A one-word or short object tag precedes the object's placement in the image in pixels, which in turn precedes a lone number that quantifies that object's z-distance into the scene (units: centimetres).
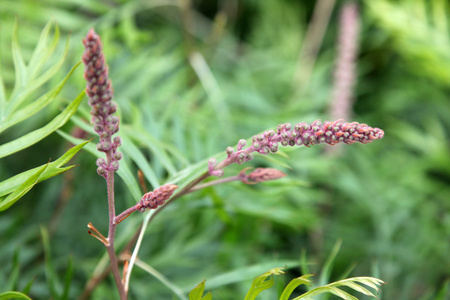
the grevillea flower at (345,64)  93
